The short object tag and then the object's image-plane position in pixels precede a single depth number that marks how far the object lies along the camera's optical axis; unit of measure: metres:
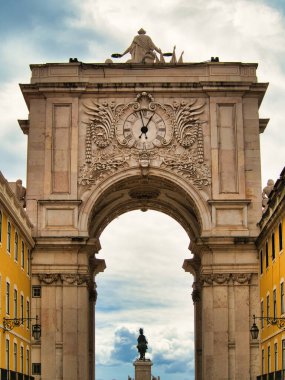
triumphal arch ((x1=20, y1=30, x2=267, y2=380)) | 62.56
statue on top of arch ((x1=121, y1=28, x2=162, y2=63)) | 68.12
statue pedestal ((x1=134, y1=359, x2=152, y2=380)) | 80.19
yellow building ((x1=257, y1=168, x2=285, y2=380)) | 52.69
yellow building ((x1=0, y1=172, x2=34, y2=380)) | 50.41
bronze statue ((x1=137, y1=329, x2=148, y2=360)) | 83.57
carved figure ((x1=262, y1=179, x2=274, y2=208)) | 64.94
